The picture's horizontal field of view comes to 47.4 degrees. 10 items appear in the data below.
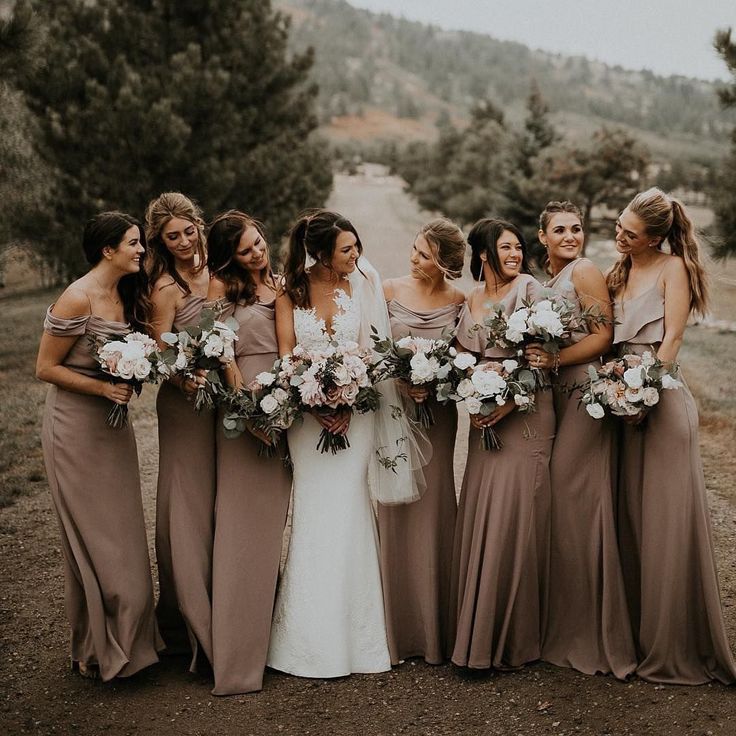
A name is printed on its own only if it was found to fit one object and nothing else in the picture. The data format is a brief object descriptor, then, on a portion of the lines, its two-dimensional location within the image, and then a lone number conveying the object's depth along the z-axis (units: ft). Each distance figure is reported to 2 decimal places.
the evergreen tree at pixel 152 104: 49.29
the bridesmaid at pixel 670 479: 15.66
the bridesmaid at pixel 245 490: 16.46
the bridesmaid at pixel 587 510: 16.33
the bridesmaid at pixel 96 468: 15.89
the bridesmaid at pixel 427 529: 17.15
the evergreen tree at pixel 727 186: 39.19
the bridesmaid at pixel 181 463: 16.66
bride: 16.70
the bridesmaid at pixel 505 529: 16.20
